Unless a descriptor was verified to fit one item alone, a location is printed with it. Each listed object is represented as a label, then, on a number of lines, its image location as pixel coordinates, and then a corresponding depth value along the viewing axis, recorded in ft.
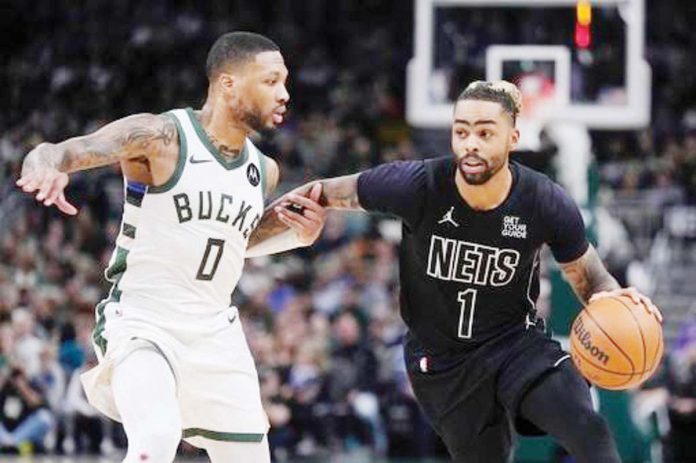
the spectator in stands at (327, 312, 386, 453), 92.07
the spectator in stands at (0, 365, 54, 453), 90.22
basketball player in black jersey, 40.98
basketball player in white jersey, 39.27
